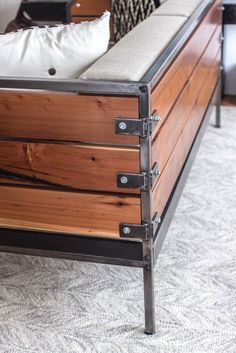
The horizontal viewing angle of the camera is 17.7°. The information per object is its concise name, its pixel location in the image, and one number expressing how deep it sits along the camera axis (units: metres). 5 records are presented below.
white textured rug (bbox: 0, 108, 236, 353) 2.28
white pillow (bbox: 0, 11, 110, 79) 2.20
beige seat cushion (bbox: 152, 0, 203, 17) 2.77
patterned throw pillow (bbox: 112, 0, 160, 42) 3.30
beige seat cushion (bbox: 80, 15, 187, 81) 2.04
